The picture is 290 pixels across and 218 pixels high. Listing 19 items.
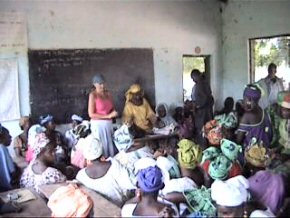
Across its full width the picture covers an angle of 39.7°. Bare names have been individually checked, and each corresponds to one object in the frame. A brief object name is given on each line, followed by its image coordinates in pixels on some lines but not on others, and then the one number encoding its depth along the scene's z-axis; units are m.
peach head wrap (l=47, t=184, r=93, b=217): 2.42
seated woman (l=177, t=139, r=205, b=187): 3.20
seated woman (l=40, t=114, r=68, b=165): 4.83
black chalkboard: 5.90
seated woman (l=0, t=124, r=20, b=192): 3.77
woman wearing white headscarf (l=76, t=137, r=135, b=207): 3.36
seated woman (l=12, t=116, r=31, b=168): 5.30
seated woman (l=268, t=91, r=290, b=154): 4.14
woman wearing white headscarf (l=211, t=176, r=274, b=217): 2.26
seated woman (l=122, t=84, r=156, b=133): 6.23
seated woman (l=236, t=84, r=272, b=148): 4.03
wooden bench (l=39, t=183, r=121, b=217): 2.80
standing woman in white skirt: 5.35
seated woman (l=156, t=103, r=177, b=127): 6.81
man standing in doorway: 6.43
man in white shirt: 6.75
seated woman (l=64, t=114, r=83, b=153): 5.47
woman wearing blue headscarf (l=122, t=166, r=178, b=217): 2.45
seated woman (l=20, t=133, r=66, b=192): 3.63
